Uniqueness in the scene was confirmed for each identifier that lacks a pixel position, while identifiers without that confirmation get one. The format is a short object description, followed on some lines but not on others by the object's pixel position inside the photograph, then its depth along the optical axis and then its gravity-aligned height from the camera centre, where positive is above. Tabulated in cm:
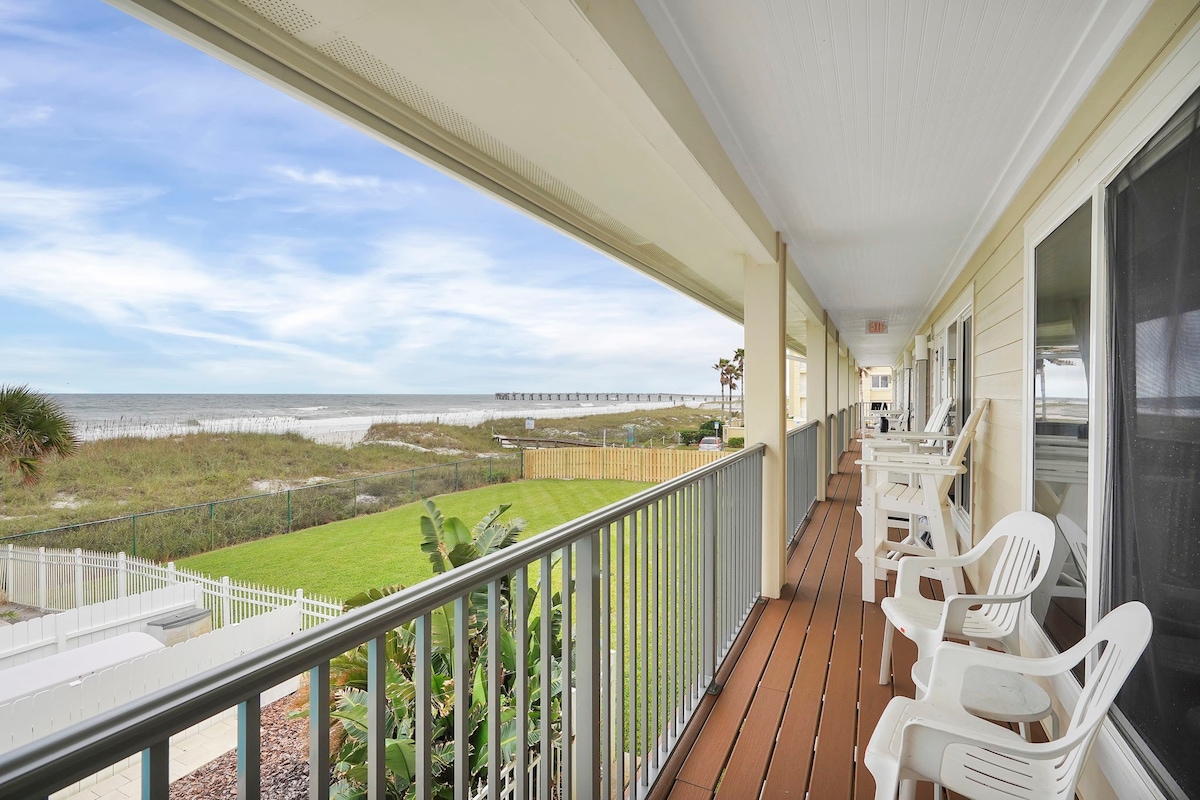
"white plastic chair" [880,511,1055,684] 197 -73
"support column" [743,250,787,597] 363 +3
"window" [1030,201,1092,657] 199 -6
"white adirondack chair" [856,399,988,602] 333 -67
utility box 452 -186
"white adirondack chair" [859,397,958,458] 463 -38
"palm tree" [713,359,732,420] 2952 +134
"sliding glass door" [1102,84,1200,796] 125 -9
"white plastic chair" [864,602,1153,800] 113 -76
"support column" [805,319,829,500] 726 +34
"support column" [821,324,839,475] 787 +11
